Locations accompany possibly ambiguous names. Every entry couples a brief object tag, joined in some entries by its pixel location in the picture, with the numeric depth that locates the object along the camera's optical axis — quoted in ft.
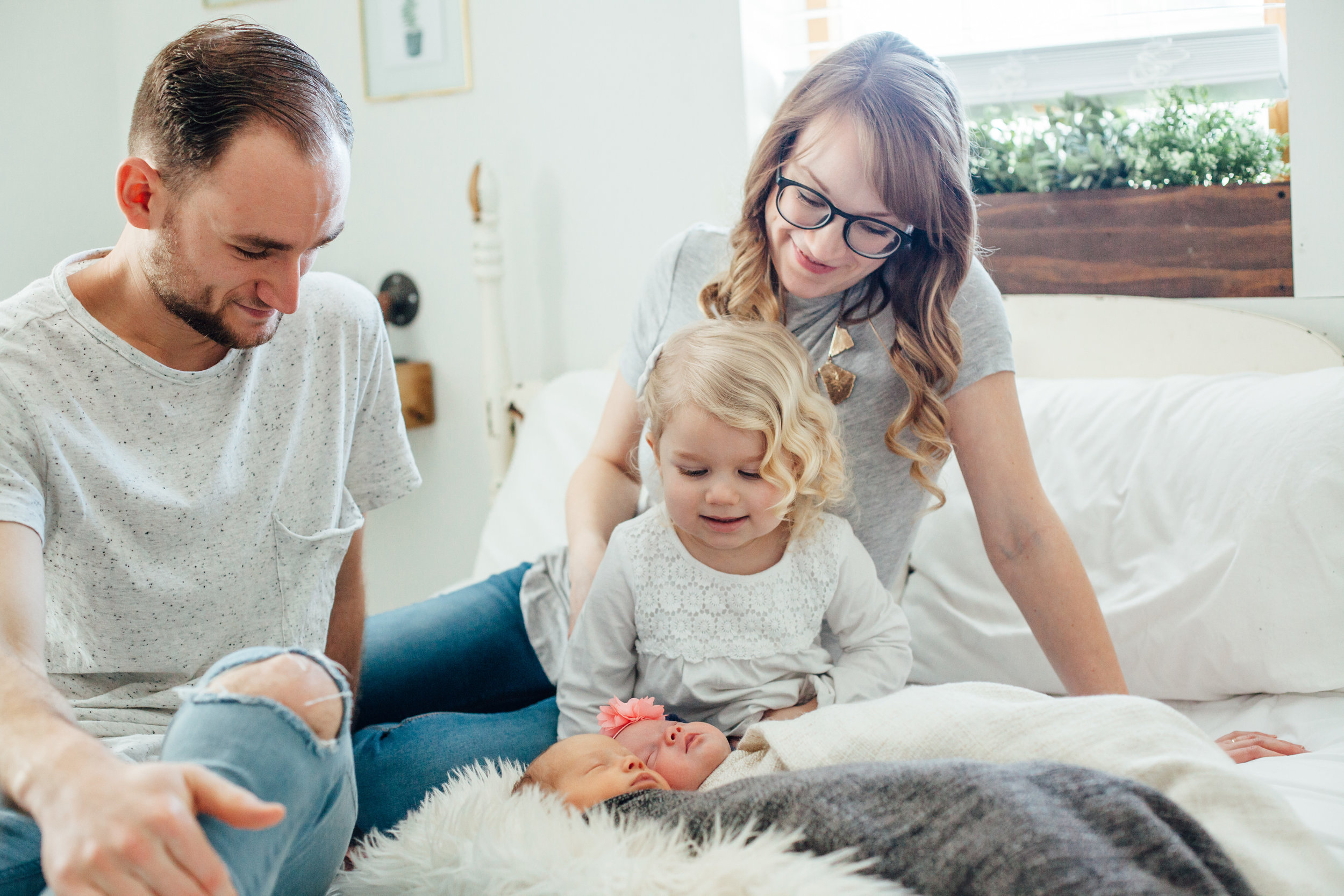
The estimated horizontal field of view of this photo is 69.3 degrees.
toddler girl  3.44
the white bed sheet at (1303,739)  2.76
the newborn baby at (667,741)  3.11
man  2.35
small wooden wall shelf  7.34
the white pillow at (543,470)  5.82
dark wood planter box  5.27
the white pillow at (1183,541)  3.90
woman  3.54
